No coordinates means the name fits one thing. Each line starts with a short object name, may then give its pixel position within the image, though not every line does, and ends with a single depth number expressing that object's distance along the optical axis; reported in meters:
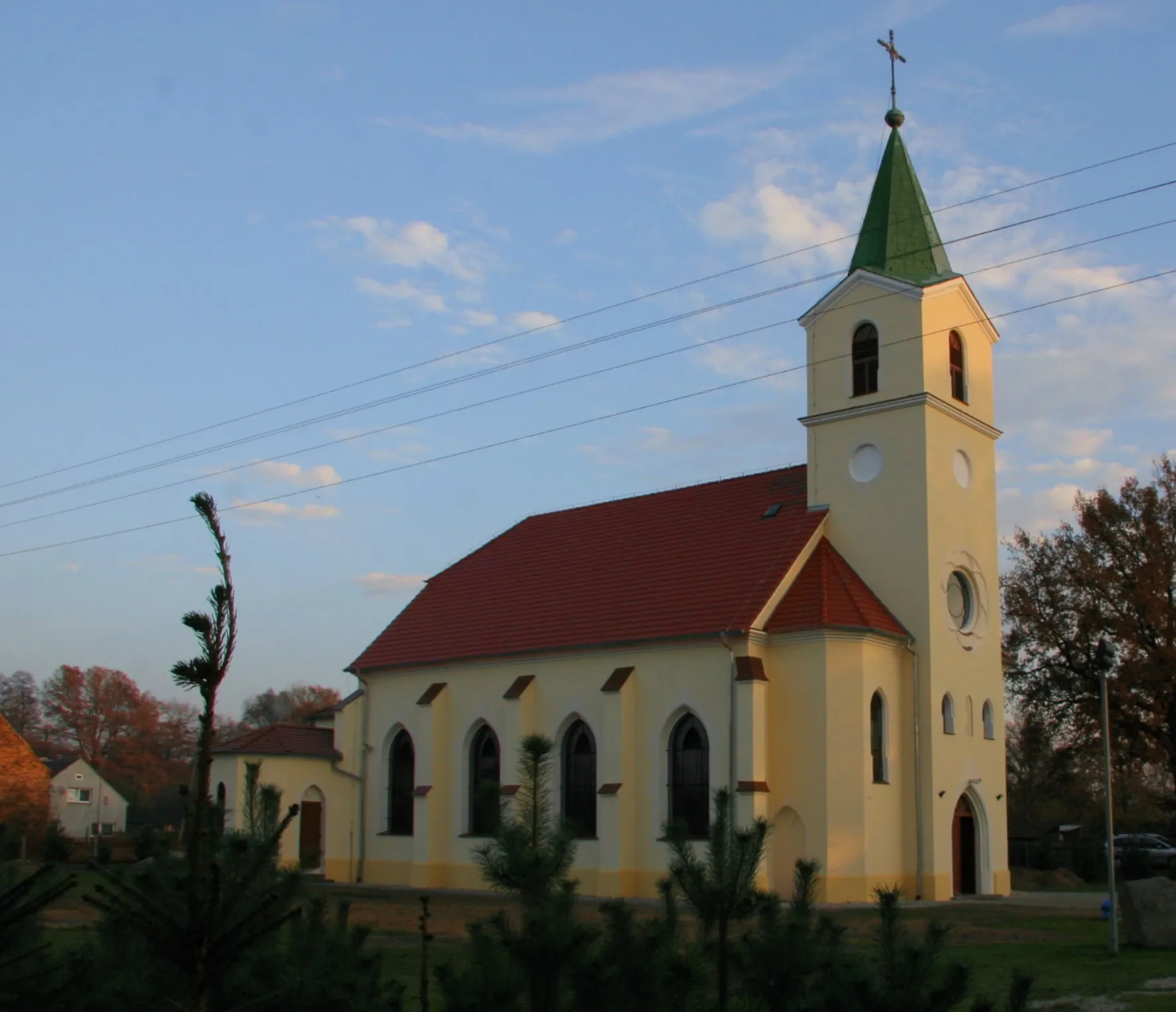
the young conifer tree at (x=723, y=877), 7.34
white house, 70.06
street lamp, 17.23
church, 27.55
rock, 17.67
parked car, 40.12
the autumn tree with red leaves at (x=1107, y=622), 39.78
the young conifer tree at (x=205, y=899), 4.77
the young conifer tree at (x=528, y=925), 6.81
